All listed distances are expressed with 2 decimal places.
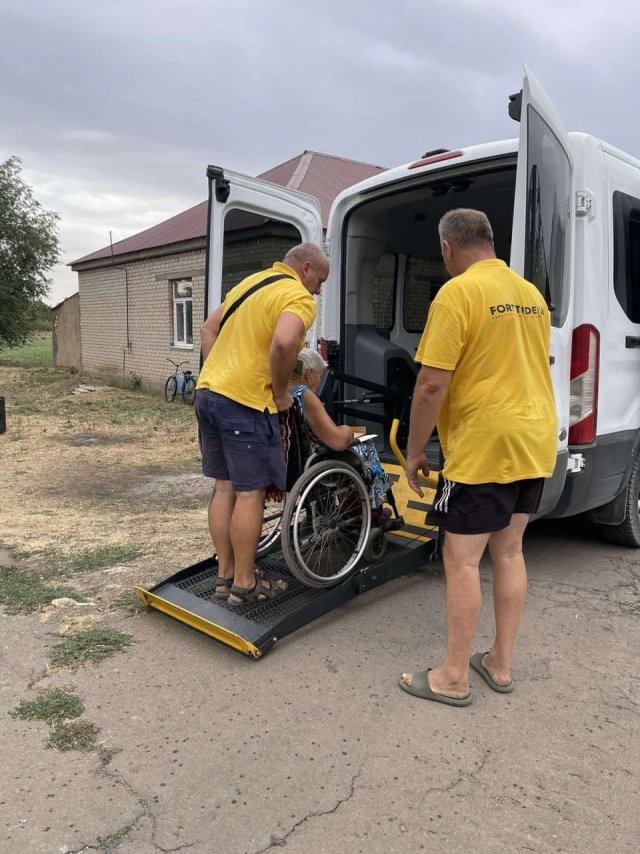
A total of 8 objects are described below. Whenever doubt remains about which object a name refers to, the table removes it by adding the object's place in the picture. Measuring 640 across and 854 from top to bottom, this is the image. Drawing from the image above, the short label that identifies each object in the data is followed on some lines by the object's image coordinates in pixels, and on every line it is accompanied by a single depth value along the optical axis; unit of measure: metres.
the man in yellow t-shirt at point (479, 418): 2.51
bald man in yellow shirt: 3.13
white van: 3.13
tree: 20.66
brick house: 14.80
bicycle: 14.34
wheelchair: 3.31
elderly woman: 3.42
